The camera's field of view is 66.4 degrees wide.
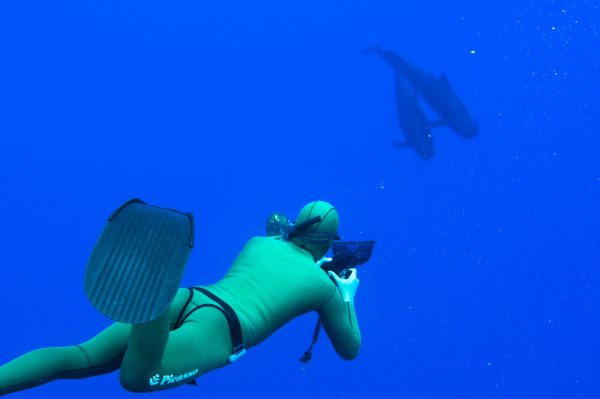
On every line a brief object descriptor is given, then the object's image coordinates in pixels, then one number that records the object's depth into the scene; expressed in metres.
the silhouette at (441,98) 8.09
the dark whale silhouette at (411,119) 8.27
